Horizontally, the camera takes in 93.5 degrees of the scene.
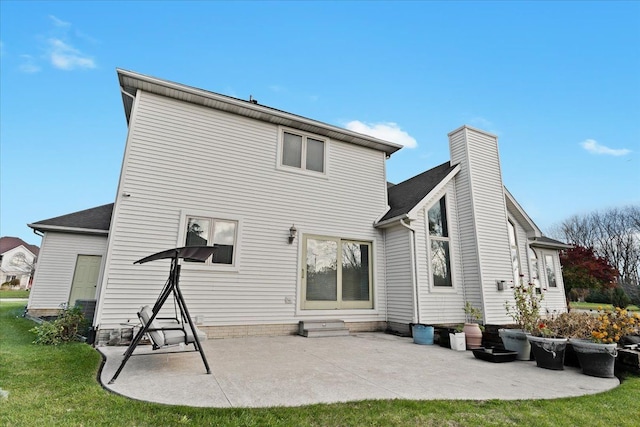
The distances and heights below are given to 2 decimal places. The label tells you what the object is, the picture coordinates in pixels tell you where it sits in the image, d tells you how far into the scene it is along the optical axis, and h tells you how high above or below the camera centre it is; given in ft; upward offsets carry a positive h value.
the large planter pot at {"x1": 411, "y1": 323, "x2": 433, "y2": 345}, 22.82 -3.70
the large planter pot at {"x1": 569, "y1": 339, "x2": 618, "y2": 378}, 14.46 -3.34
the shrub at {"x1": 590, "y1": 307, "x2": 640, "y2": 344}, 15.16 -1.89
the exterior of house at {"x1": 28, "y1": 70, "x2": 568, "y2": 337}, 22.20 +5.06
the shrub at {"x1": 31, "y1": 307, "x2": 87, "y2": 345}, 19.07 -3.29
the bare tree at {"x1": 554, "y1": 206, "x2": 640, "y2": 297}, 107.65 +19.94
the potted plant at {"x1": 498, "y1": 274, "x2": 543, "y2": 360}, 18.21 -2.79
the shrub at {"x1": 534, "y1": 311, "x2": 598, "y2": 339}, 16.30 -2.09
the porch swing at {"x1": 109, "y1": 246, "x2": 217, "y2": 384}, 13.14 -1.40
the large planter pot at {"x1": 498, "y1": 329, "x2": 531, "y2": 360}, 18.20 -3.39
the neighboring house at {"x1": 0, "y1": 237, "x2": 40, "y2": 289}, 121.90 +6.41
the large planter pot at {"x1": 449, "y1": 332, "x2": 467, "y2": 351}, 20.84 -3.79
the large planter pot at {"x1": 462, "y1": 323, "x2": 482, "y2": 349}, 21.40 -3.51
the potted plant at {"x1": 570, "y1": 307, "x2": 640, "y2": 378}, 14.47 -2.65
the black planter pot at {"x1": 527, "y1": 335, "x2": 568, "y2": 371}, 15.74 -3.35
